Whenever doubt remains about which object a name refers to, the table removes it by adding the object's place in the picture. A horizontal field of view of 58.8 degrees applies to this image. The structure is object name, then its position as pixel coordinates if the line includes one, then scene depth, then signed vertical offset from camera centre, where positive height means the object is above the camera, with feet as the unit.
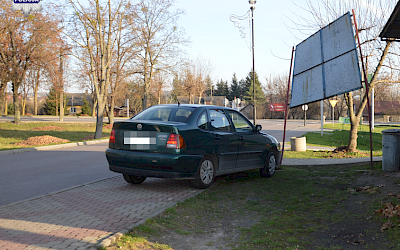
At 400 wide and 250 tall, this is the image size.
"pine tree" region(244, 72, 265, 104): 270.38 +25.23
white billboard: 25.68 +4.55
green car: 20.67 -1.36
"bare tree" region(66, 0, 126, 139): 63.62 +17.33
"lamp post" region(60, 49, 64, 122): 91.26 +12.00
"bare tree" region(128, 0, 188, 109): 94.48 +19.61
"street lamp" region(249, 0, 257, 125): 76.94 +25.73
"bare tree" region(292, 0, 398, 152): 39.73 +7.90
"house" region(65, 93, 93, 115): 319.68 +20.20
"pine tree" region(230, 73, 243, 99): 366.22 +35.94
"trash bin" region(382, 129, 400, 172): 24.58 -1.96
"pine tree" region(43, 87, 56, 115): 226.13 +9.90
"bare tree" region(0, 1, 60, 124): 83.15 +19.54
